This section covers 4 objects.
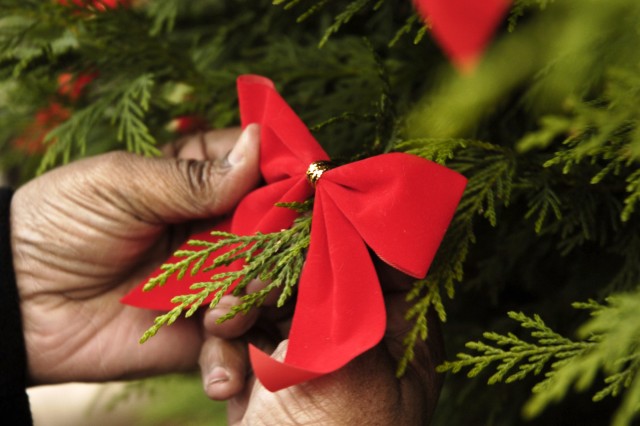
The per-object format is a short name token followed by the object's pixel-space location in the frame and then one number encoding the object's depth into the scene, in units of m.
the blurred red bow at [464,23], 0.33
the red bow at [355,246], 0.50
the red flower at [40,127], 0.68
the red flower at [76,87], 0.66
